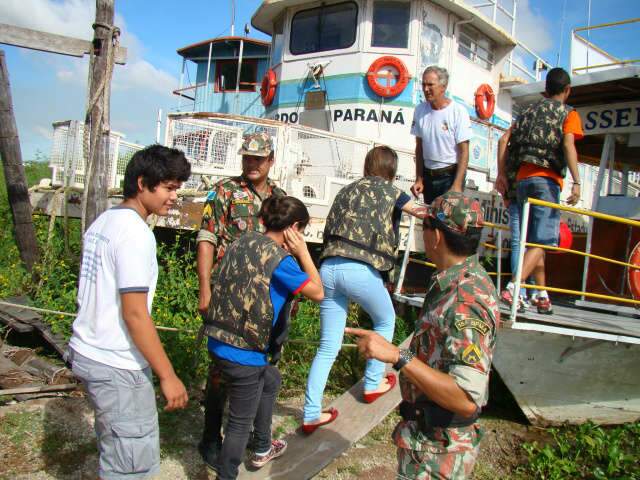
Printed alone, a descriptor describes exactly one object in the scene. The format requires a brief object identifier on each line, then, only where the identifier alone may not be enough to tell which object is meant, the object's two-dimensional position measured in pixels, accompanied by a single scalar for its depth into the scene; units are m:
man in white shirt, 4.59
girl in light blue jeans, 3.29
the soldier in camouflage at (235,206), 3.21
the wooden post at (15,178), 5.67
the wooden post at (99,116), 4.16
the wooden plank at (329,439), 3.04
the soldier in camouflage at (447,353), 1.65
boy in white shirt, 2.01
